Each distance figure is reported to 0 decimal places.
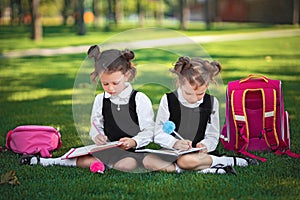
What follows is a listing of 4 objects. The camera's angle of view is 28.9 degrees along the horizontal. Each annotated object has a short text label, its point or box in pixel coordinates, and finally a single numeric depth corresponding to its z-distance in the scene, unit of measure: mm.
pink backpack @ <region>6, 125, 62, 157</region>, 4842
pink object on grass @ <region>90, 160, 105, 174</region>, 4204
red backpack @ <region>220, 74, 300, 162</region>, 4797
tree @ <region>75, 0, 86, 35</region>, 24422
